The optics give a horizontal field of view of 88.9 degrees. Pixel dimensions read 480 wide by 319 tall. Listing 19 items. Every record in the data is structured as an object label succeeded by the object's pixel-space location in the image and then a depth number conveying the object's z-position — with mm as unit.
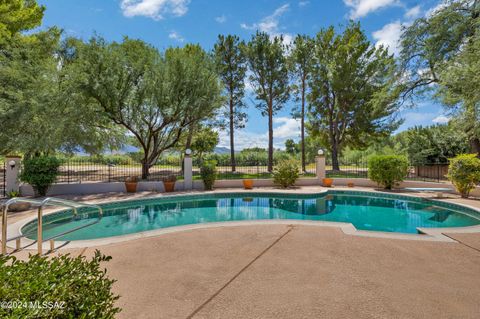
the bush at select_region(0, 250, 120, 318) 1274
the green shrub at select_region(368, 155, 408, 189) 12719
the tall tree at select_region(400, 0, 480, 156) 8742
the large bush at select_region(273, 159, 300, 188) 13820
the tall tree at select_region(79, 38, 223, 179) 12898
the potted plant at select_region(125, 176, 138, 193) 12633
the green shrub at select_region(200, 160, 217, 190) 13344
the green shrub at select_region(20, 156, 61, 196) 10438
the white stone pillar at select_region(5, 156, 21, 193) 10594
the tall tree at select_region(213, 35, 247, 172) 20953
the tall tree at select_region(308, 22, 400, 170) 20656
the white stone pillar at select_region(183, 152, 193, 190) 13617
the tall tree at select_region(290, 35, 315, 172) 21156
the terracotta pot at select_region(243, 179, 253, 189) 13594
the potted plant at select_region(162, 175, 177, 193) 12961
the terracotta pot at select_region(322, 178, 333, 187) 14258
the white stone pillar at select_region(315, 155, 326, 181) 15078
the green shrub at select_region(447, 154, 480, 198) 10172
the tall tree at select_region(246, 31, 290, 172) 20719
